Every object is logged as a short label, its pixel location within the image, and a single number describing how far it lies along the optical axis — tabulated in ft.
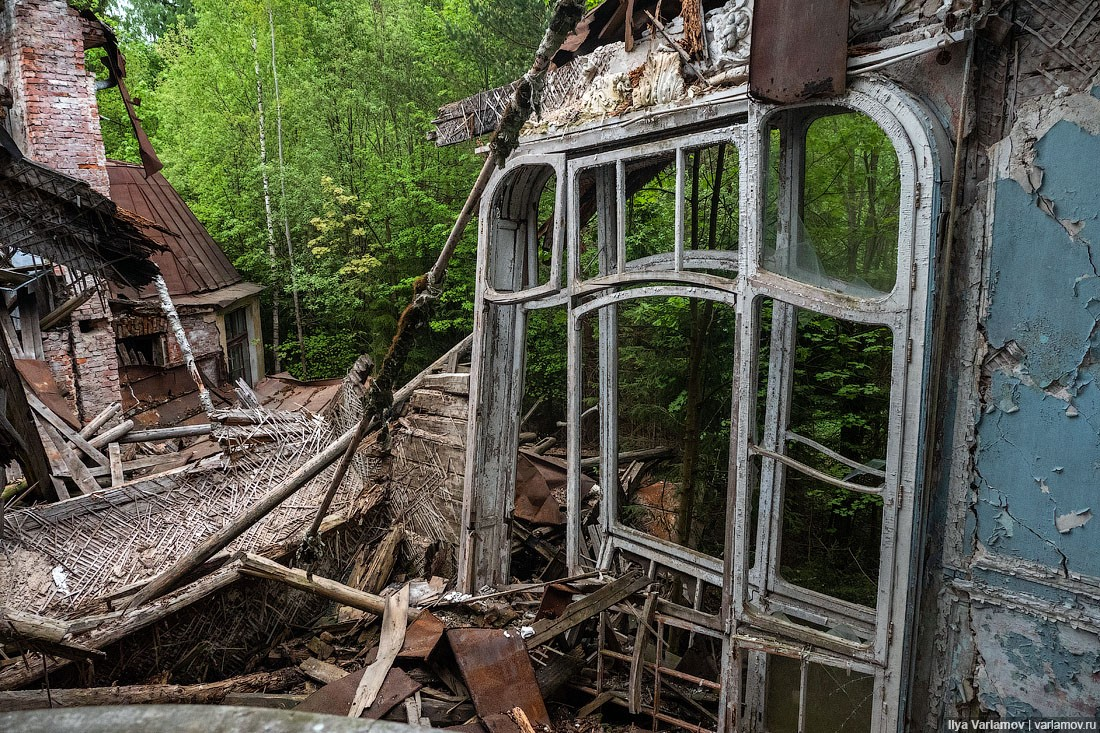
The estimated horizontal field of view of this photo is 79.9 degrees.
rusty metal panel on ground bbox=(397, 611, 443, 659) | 13.21
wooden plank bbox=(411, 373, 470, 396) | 19.08
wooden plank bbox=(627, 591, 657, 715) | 11.82
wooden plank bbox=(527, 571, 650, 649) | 12.72
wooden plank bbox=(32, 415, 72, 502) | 22.81
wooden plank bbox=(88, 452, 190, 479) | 26.32
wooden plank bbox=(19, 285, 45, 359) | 29.27
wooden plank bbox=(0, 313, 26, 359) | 28.43
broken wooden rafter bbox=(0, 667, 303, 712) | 13.34
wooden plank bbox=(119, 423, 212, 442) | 27.16
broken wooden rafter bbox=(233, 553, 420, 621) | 15.21
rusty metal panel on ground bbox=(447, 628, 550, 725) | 12.30
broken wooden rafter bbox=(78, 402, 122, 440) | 26.81
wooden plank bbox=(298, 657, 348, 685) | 14.53
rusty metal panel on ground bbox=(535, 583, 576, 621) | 13.61
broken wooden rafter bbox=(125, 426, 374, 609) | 17.10
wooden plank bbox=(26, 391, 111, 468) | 25.36
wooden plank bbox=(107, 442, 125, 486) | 24.72
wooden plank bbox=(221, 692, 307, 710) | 13.07
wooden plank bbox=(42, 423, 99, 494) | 24.07
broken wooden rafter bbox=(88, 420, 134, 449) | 25.93
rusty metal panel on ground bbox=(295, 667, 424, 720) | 12.33
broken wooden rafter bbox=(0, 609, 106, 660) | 12.75
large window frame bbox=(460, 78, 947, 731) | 8.34
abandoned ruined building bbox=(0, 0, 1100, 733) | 7.76
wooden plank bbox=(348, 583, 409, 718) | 12.44
